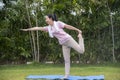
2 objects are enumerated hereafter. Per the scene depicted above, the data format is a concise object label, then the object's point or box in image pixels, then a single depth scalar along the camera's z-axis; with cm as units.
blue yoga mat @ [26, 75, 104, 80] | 557
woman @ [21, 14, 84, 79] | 564
